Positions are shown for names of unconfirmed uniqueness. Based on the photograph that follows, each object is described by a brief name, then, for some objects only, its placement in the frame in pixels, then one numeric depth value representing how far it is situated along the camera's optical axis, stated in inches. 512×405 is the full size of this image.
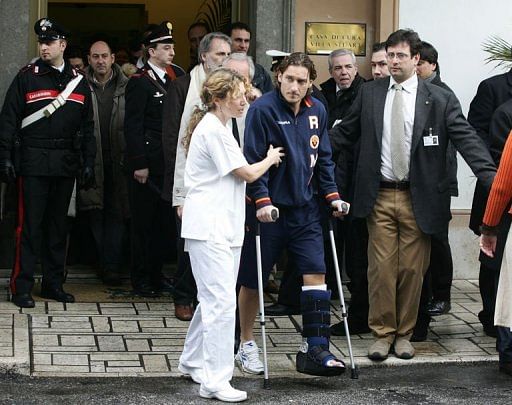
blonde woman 314.0
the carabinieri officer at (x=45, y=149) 402.6
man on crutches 337.1
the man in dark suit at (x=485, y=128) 386.6
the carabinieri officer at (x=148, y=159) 414.3
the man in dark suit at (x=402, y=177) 357.7
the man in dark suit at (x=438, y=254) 400.5
